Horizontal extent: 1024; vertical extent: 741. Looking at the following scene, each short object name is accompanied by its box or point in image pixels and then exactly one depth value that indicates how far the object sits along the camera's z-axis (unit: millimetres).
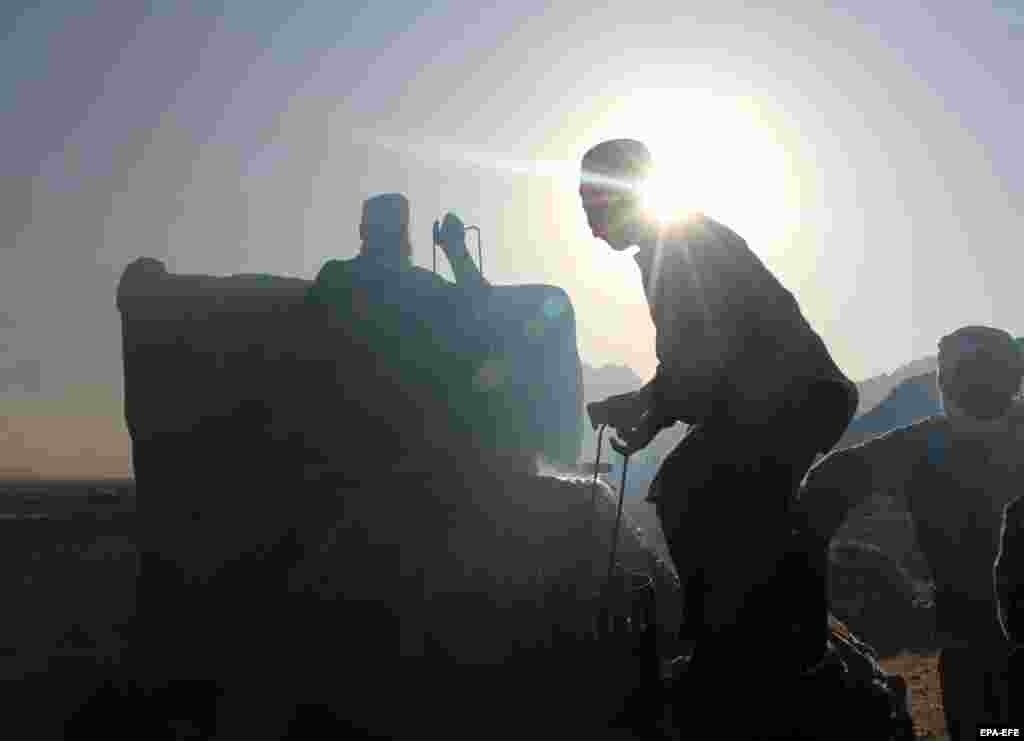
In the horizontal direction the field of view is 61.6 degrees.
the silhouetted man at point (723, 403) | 2807
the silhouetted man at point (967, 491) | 4109
